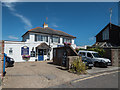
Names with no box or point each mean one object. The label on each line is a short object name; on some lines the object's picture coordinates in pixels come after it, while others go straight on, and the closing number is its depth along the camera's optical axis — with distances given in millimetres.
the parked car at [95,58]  10280
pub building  14286
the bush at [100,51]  13073
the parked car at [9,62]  9494
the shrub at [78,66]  7332
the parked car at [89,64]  8851
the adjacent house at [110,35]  20750
